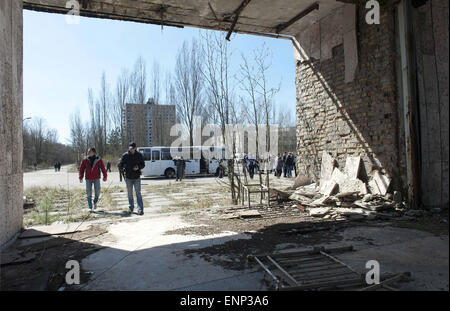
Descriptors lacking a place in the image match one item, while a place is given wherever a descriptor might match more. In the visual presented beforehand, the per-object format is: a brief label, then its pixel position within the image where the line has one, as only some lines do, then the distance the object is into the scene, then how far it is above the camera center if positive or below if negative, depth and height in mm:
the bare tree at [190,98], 23414 +5416
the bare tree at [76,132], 31753 +3653
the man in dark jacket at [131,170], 6414 -223
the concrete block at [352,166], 6080 -257
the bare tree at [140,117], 28688 +4523
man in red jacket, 6789 -234
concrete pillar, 3801 +660
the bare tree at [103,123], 29672 +4085
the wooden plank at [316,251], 3080 -1076
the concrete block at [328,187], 6251 -741
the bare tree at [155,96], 28708 +6511
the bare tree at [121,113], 28797 +4974
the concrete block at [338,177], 6324 -493
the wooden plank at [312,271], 2640 -1099
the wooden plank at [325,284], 2268 -1059
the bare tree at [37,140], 52062 +4214
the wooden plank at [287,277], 2414 -1080
